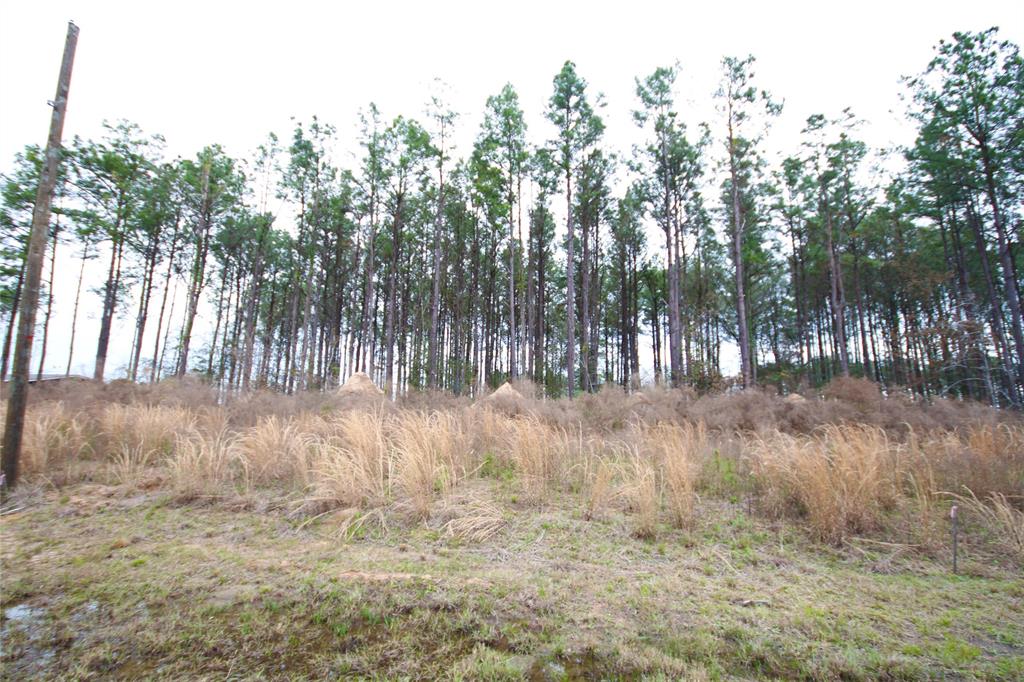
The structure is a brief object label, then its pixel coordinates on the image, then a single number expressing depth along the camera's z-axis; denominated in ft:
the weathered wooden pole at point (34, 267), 15.49
